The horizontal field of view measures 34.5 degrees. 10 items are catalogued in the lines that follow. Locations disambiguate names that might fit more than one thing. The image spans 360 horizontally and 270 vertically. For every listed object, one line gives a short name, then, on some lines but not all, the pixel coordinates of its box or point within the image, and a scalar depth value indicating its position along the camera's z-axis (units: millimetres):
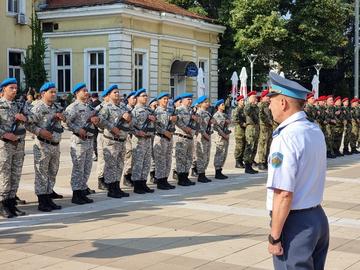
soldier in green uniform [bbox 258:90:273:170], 14225
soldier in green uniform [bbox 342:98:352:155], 19438
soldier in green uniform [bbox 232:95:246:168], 14266
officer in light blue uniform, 3623
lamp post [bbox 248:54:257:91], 31603
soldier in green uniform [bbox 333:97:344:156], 18688
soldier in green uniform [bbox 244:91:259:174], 13984
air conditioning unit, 28719
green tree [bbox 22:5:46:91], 28875
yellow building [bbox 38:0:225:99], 28078
